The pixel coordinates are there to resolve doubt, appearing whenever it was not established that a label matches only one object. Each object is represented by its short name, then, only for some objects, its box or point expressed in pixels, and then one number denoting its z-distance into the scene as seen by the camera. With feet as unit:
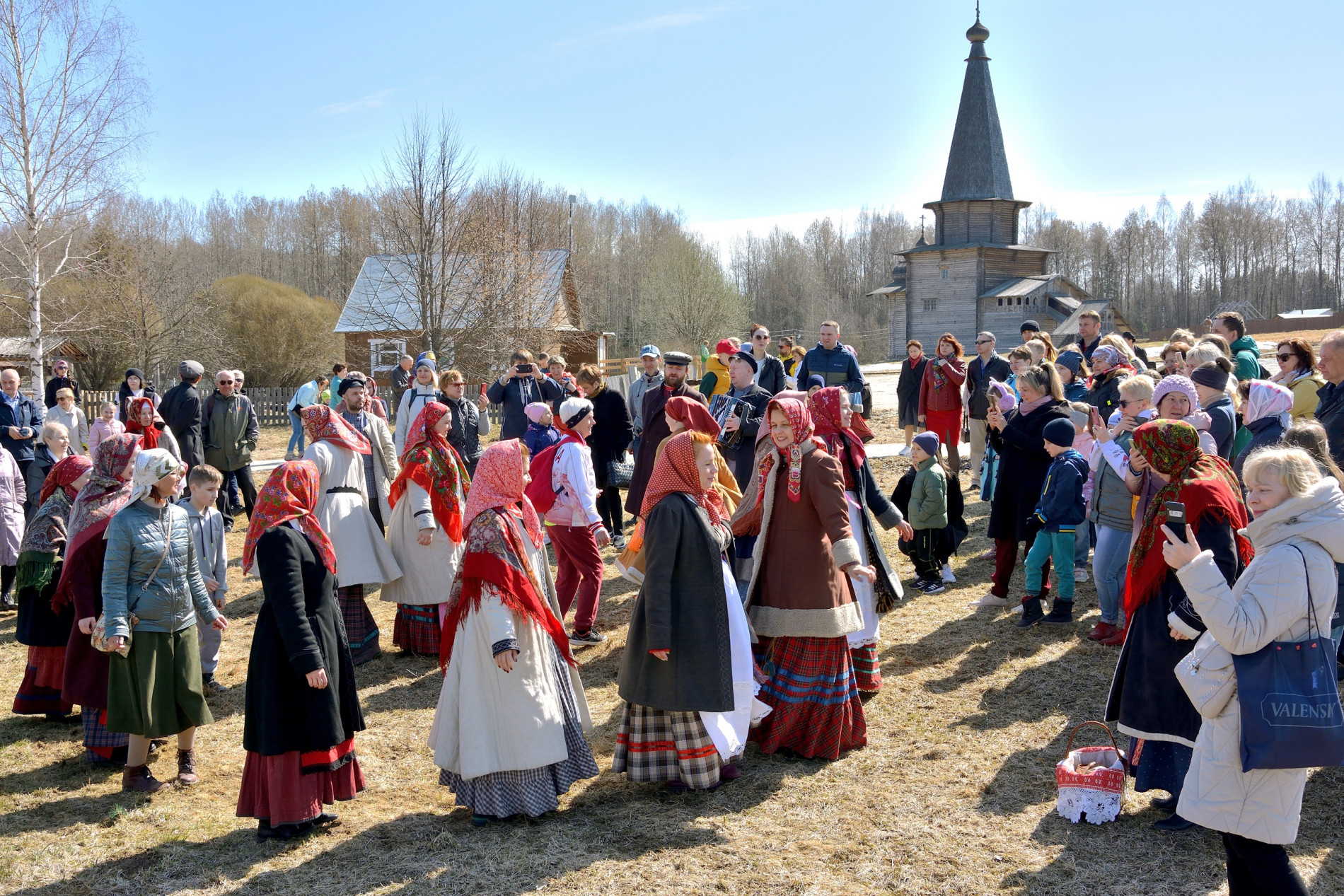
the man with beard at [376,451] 25.17
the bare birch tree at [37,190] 71.26
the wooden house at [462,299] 82.53
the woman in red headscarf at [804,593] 15.99
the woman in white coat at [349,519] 21.94
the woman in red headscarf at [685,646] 14.48
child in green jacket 26.68
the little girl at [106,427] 31.86
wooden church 139.85
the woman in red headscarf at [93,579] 16.43
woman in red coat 38.83
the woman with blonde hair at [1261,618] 9.89
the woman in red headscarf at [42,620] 19.11
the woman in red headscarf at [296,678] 13.48
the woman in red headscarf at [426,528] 22.02
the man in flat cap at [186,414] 34.58
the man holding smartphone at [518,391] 35.42
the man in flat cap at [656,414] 26.73
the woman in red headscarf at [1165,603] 12.76
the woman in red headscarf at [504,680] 13.82
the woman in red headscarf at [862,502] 18.57
